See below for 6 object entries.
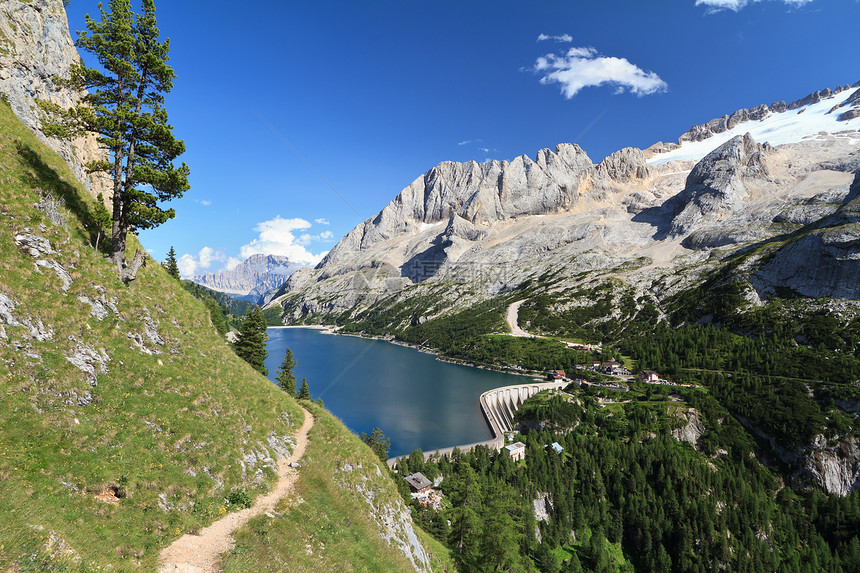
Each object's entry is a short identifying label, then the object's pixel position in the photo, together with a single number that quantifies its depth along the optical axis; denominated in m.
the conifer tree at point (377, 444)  63.62
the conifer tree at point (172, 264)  88.81
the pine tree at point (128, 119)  21.73
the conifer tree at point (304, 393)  61.00
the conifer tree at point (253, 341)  52.84
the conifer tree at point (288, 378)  60.64
